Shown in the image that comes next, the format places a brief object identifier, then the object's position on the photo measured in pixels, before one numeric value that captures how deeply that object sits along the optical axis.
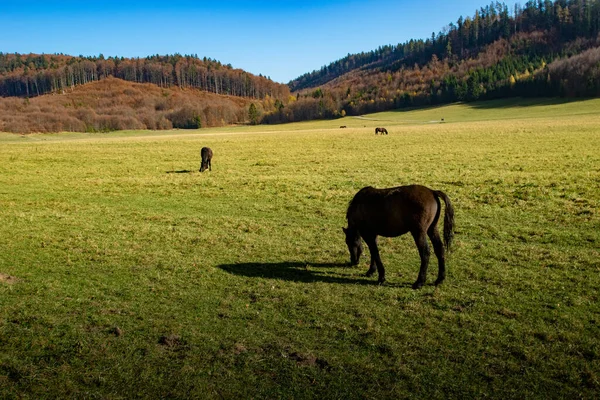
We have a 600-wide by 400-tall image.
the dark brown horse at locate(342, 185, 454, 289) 8.88
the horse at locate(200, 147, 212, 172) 29.95
